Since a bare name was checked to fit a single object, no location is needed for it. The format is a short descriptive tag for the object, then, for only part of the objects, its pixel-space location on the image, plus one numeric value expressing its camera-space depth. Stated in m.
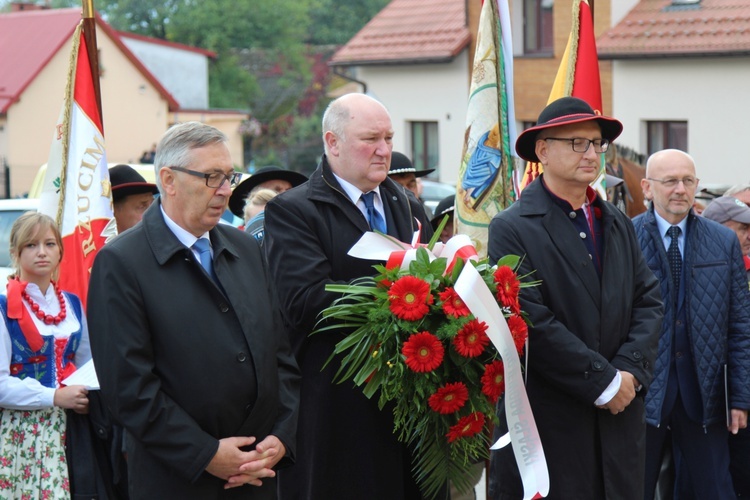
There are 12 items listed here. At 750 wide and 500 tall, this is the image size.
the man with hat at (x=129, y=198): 6.39
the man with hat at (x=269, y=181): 7.09
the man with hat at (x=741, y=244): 5.96
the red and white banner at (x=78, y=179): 6.00
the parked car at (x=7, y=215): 9.98
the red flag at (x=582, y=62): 6.50
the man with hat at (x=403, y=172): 7.06
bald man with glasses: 5.52
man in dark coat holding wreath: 4.41
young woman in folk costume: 4.87
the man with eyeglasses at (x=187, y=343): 3.50
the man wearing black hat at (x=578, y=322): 4.34
